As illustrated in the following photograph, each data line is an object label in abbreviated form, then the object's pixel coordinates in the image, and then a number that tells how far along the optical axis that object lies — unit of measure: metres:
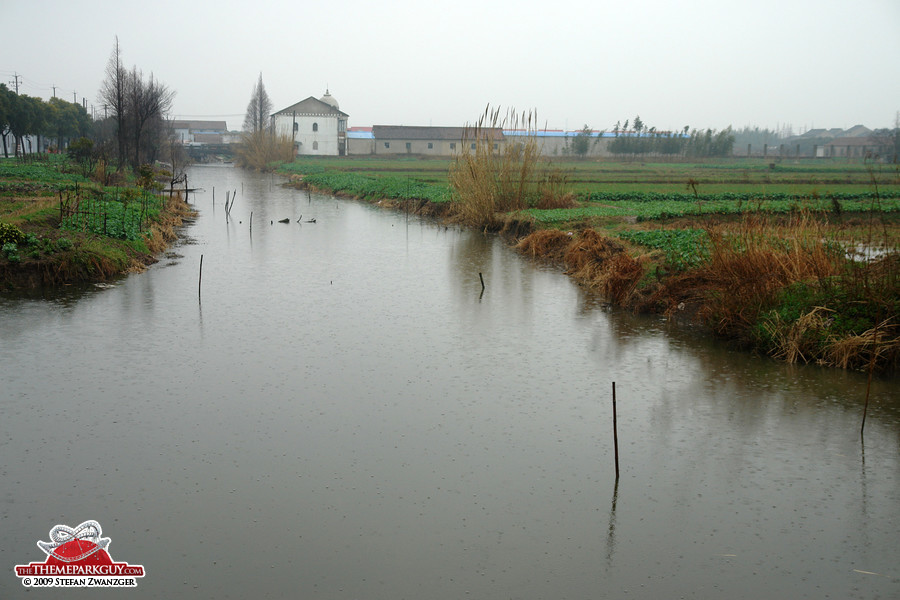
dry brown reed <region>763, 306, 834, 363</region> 10.88
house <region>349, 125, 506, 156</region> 93.88
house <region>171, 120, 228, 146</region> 131.12
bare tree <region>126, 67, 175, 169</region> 45.38
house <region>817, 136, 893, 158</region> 81.00
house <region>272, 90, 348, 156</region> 92.38
